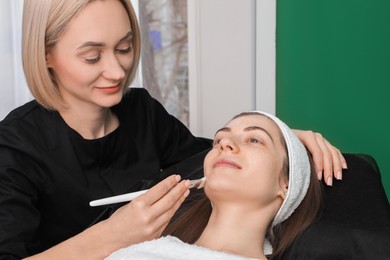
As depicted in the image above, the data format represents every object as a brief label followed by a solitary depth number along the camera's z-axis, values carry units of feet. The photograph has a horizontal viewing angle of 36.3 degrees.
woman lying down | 3.98
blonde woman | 4.28
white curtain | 6.26
